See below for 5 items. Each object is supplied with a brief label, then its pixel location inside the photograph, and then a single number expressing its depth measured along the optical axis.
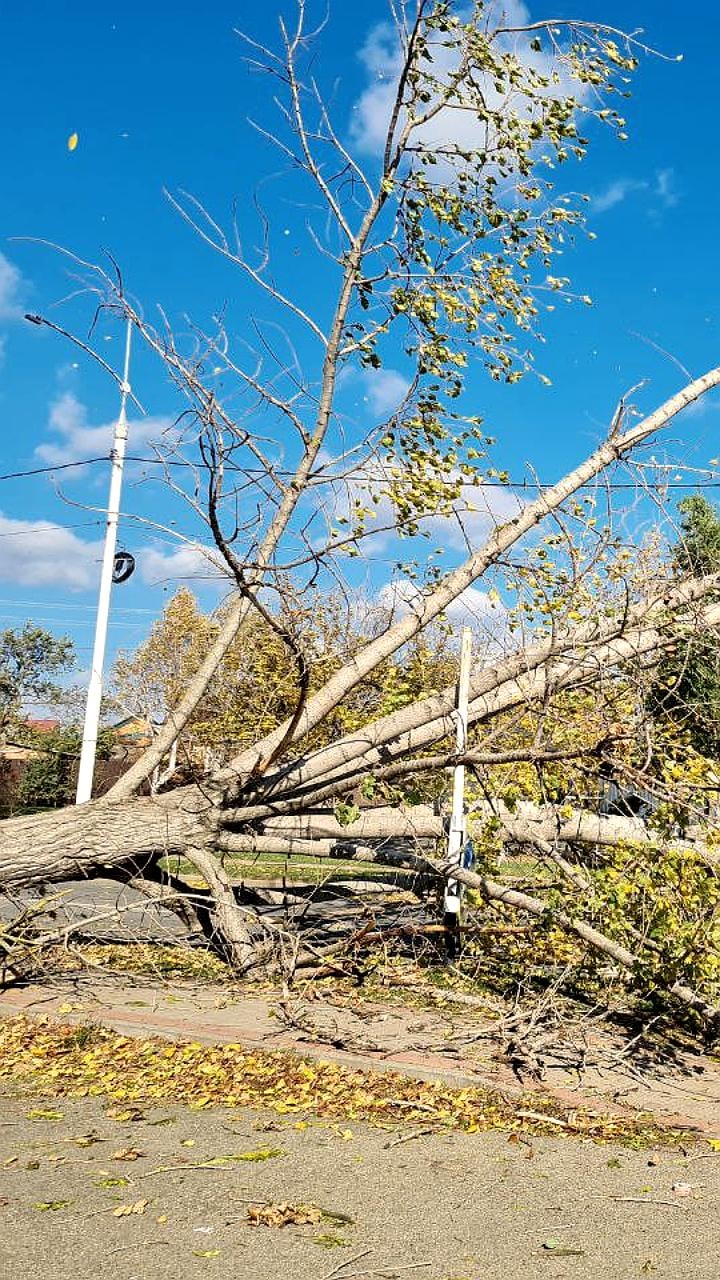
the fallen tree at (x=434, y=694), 7.07
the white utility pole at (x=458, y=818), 7.32
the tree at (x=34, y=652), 52.16
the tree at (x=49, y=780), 28.95
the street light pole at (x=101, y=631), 15.76
